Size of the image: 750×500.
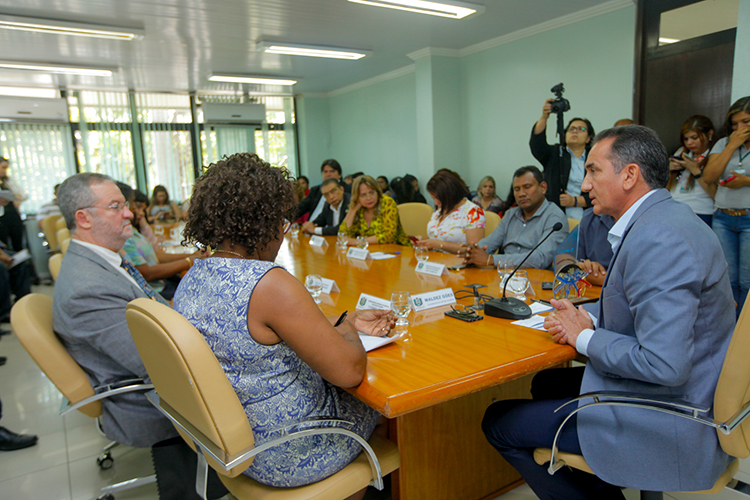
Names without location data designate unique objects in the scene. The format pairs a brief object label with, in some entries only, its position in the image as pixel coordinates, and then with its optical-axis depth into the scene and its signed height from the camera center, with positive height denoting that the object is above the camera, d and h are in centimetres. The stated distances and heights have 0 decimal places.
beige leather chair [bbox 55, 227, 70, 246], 453 -48
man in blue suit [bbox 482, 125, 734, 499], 112 -44
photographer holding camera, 430 +5
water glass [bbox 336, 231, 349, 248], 366 -51
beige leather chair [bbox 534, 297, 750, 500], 109 -58
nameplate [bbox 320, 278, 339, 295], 231 -54
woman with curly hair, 114 -35
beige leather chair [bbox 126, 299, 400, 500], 105 -55
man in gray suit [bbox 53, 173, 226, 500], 165 -58
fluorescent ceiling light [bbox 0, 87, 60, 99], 864 +168
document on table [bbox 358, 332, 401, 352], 146 -52
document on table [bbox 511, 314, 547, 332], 161 -53
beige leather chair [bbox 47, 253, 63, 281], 248 -41
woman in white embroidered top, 345 -31
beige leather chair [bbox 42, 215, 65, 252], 607 -60
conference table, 124 -55
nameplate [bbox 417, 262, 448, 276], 250 -52
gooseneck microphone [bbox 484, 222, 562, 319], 169 -50
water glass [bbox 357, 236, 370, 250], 345 -51
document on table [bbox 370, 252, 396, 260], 322 -57
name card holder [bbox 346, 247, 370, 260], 321 -54
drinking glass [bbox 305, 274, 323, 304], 204 -47
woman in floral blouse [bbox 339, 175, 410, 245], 401 -38
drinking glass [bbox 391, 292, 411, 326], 162 -45
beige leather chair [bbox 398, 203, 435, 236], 464 -45
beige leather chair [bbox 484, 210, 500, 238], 363 -41
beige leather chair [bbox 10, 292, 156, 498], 159 -59
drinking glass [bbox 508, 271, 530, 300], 191 -47
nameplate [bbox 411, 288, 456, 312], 189 -52
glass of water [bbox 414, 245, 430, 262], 282 -49
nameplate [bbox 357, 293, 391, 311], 175 -48
